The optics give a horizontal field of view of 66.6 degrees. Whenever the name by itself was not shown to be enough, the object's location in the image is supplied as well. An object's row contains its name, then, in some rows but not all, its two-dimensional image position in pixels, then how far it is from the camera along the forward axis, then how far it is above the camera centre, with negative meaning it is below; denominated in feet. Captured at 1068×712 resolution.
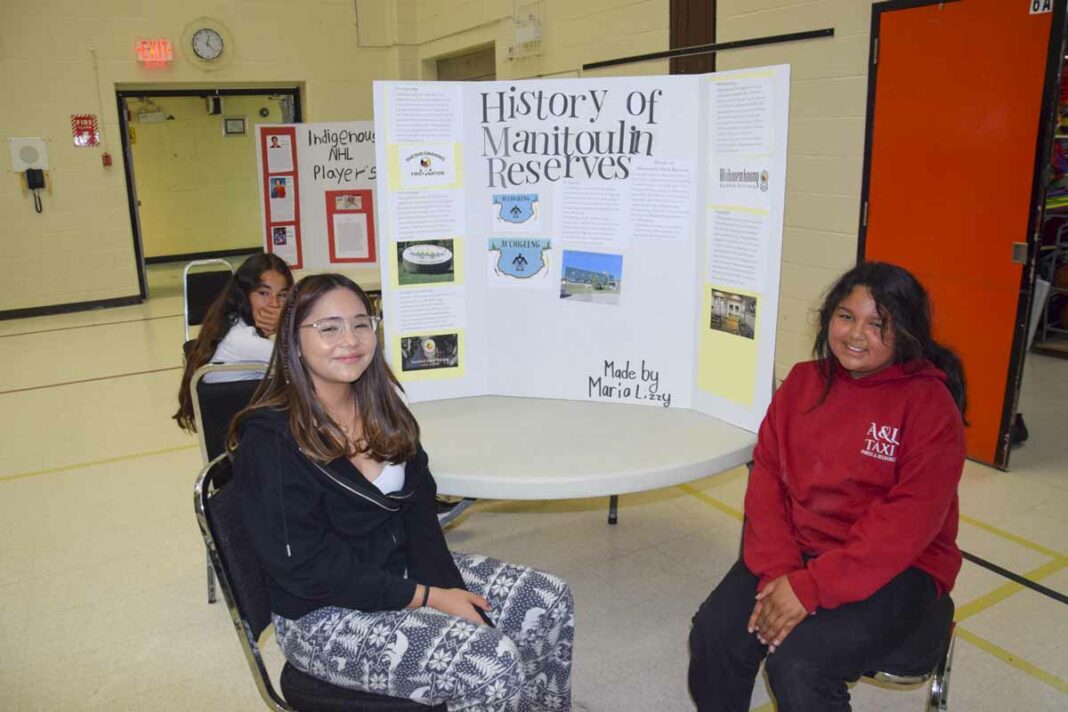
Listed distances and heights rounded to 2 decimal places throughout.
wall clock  25.96 +4.47
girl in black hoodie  4.79 -2.29
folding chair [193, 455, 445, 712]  4.75 -2.49
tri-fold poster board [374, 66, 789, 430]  6.50 -0.50
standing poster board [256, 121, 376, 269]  17.81 -0.04
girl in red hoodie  5.18 -2.18
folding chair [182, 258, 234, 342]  12.34 -1.58
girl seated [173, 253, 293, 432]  8.59 -1.47
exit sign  25.20 +4.12
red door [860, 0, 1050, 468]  11.21 +0.22
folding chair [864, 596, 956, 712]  5.23 -3.07
